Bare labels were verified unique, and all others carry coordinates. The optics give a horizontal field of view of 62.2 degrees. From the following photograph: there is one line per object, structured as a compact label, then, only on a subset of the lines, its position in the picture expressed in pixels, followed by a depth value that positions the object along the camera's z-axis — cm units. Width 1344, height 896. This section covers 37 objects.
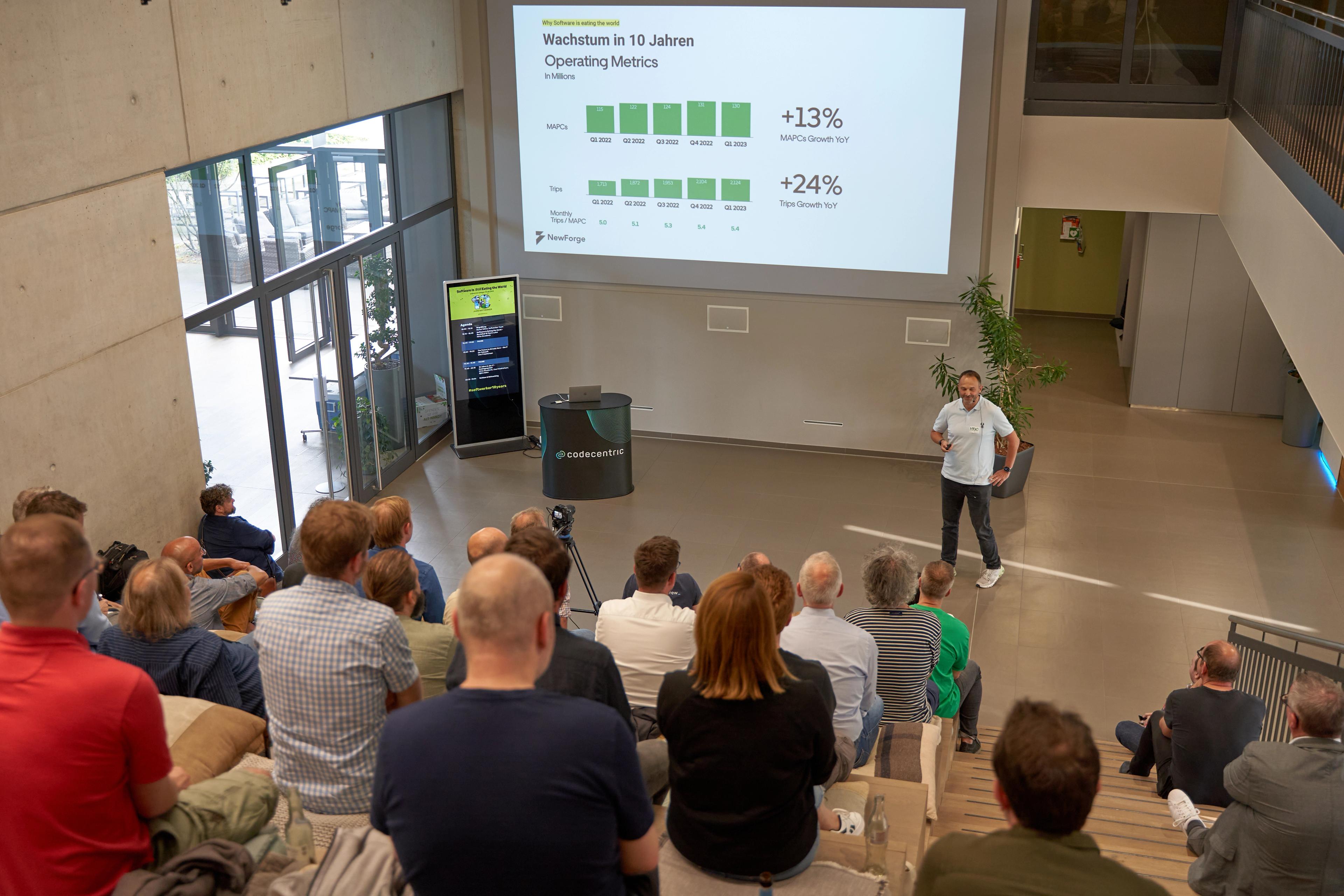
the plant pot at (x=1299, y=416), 978
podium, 878
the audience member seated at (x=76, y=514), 397
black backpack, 524
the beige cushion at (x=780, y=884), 293
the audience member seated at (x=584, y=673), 276
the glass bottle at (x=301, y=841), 288
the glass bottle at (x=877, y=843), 311
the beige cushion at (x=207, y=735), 325
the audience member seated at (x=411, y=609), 353
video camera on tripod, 652
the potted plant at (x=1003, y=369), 889
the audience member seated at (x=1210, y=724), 465
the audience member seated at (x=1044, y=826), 185
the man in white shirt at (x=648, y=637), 397
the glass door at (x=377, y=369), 878
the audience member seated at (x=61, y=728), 225
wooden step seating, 424
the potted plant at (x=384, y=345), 898
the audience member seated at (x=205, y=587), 494
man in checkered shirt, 288
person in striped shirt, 466
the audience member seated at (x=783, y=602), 371
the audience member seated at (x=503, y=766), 197
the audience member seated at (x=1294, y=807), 345
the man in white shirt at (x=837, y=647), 401
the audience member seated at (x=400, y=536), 472
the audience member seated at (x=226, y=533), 618
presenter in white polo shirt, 734
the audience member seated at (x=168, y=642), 353
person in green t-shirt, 517
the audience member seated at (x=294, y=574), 475
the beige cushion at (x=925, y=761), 422
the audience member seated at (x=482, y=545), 450
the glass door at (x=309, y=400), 775
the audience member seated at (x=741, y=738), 269
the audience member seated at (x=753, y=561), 437
